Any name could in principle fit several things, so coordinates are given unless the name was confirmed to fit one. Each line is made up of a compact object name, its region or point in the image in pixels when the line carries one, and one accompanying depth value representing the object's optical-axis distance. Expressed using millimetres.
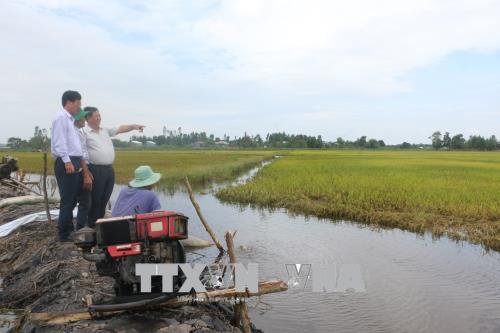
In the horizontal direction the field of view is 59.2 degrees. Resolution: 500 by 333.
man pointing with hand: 4836
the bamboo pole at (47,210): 5801
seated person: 3547
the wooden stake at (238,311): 3448
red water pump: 2951
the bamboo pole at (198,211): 5190
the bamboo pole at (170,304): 3201
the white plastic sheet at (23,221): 5926
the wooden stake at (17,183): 9770
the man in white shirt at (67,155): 4480
